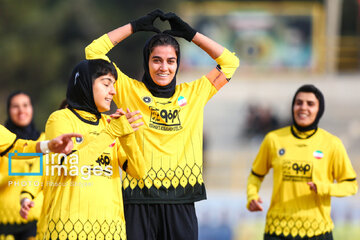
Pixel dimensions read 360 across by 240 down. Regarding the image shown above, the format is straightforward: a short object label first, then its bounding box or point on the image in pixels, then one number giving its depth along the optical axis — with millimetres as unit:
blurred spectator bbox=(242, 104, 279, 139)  46531
